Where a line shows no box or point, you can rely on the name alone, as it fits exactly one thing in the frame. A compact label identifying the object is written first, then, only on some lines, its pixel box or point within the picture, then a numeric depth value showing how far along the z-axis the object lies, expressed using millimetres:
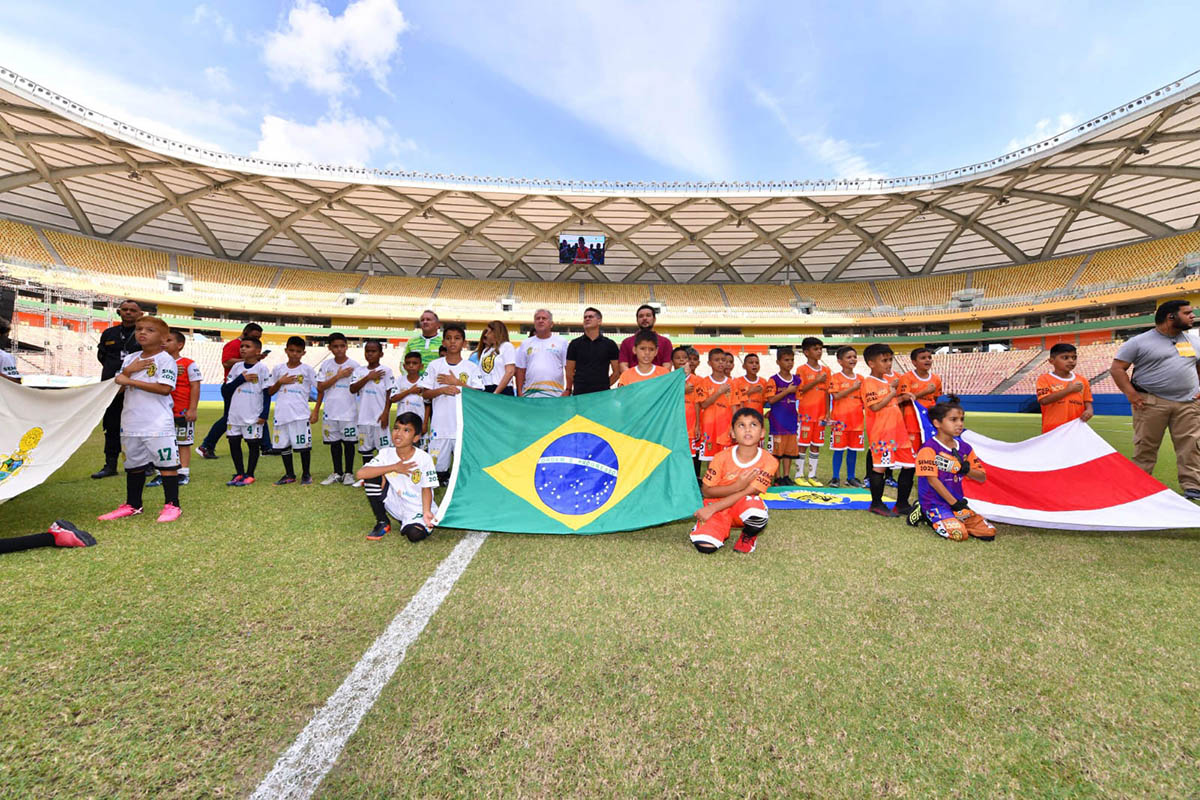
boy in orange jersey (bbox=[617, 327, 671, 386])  4648
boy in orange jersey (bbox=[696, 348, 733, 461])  5348
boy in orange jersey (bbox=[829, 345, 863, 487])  5395
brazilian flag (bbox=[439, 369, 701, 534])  3623
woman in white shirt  5086
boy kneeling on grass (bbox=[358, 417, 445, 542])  3465
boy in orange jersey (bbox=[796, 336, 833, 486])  5672
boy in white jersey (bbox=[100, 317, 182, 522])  3588
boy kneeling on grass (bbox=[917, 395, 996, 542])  3740
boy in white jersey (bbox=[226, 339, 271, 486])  5195
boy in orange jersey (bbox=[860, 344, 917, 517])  4324
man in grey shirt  4500
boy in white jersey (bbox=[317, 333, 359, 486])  5391
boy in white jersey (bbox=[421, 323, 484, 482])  4637
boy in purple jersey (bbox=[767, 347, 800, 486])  5637
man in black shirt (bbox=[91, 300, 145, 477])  4859
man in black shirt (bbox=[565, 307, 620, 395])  4973
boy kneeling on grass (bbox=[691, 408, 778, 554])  3273
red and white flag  3455
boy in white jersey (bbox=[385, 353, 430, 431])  5035
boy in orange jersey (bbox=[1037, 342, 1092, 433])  4934
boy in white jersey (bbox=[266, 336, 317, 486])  5242
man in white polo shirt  5051
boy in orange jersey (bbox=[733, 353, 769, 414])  5832
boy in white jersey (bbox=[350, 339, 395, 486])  5405
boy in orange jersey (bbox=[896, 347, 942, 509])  5137
